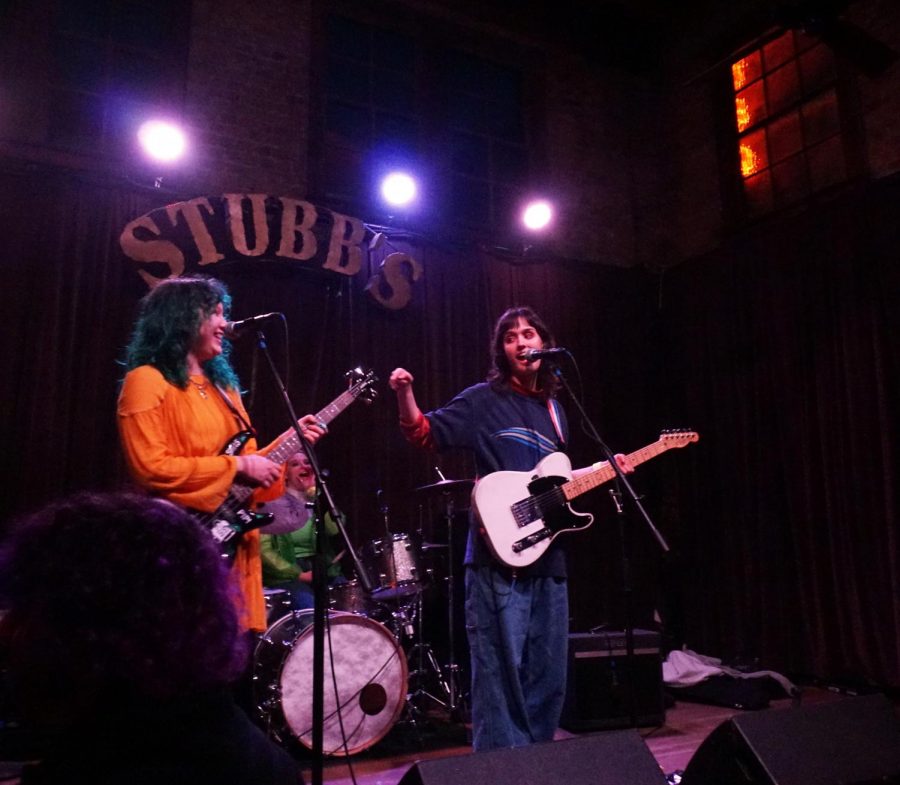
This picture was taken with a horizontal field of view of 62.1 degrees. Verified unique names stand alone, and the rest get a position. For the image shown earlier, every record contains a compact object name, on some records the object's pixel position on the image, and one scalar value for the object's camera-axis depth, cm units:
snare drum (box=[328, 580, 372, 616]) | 443
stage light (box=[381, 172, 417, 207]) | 629
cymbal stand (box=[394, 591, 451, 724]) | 466
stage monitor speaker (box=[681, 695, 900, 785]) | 203
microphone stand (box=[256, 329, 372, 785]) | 220
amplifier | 432
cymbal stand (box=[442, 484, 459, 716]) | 470
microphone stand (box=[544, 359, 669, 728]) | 303
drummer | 458
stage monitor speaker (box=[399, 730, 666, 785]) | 170
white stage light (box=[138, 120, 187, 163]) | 541
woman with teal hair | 244
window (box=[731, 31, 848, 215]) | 629
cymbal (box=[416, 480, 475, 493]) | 476
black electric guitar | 249
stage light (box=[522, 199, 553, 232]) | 682
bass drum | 380
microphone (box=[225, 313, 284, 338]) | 275
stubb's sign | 517
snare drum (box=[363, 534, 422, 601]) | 453
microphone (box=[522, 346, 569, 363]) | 323
